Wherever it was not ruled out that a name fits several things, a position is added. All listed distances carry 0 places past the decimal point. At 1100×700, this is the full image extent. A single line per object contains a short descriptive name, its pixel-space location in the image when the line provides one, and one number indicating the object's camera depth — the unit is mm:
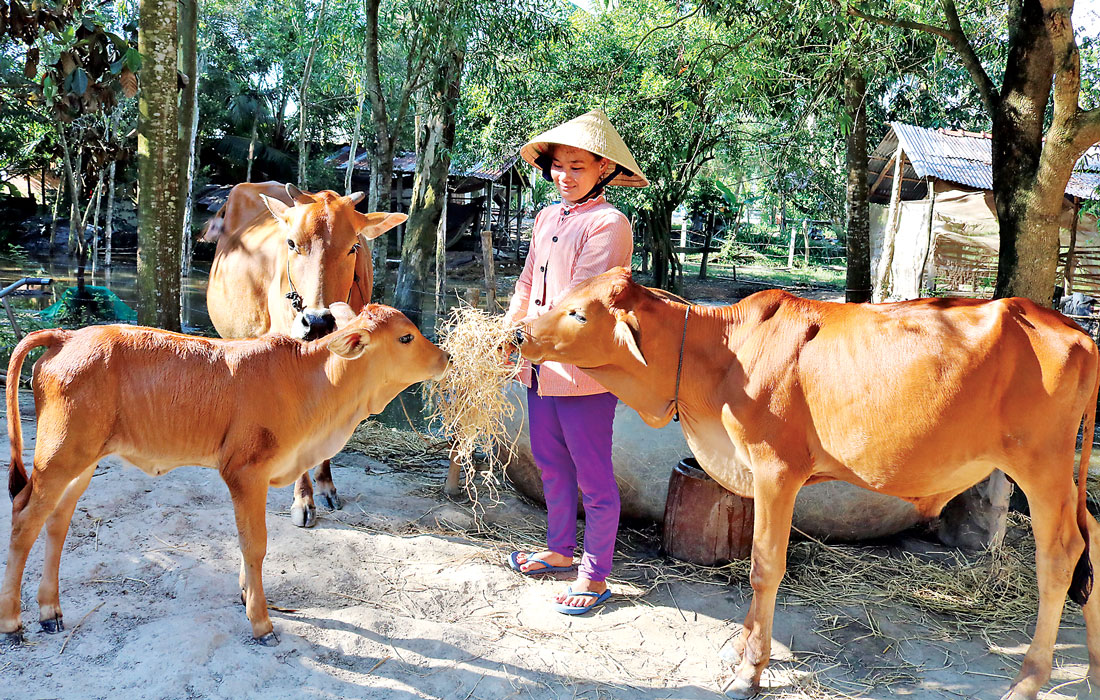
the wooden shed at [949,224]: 15875
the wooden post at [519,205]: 27797
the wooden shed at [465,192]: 27484
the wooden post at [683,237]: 34875
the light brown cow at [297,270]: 4531
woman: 4000
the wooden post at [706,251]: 28078
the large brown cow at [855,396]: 3262
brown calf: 3252
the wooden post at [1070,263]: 15320
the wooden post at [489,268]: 7024
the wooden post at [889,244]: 15828
